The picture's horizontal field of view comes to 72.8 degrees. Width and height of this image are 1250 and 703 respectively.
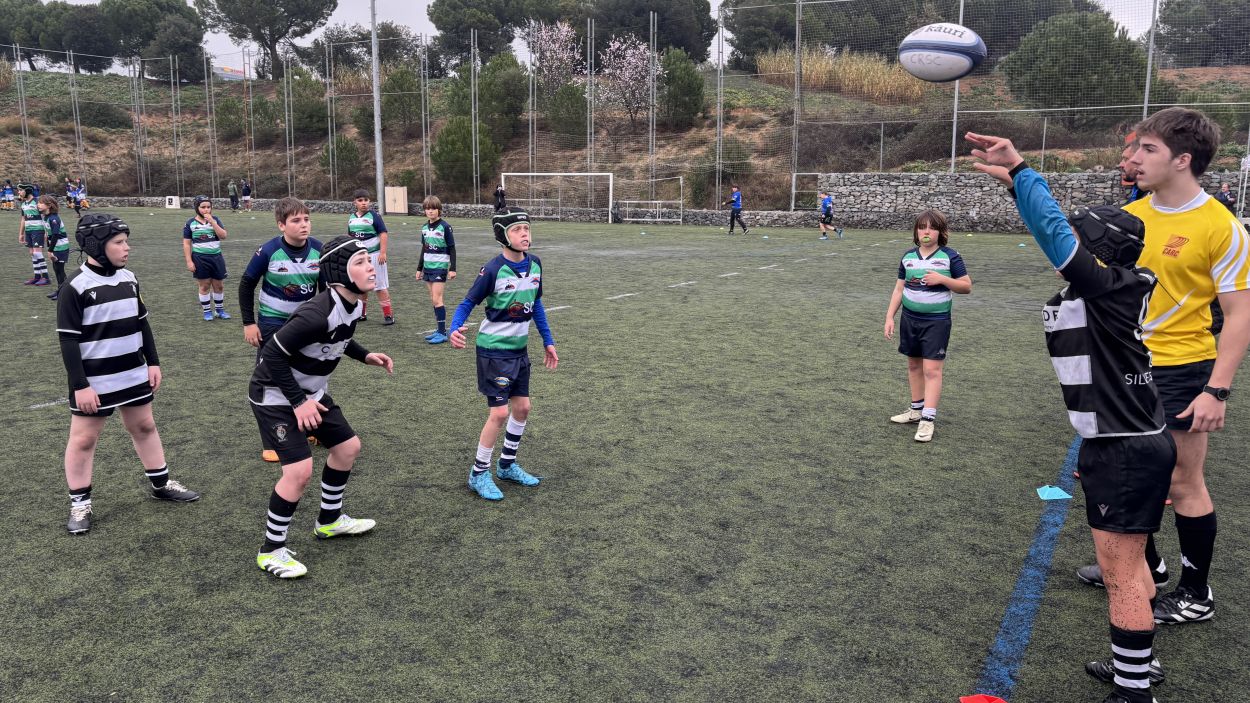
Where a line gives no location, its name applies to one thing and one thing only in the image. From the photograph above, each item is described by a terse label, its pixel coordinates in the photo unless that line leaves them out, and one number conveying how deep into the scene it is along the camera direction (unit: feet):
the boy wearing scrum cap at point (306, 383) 12.96
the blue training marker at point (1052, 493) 17.30
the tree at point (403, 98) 147.84
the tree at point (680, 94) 128.67
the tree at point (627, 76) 139.23
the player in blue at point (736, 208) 94.73
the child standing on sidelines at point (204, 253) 37.09
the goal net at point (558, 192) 127.44
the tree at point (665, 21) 174.50
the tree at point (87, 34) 236.02
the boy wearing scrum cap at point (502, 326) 17.37
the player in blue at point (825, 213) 89.25
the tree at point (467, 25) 219.82
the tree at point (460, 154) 133.18
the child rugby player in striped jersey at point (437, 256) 34.40
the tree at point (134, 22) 237.86
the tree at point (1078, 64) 87.10
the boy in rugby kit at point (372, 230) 35.91
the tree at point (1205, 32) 84.02
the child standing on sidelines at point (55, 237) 42.06
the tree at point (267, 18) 231.30
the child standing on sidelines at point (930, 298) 20.90
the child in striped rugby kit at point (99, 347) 15.02
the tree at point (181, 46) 216.74
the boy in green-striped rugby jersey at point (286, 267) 21.38
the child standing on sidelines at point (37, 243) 49.98
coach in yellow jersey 10.71
